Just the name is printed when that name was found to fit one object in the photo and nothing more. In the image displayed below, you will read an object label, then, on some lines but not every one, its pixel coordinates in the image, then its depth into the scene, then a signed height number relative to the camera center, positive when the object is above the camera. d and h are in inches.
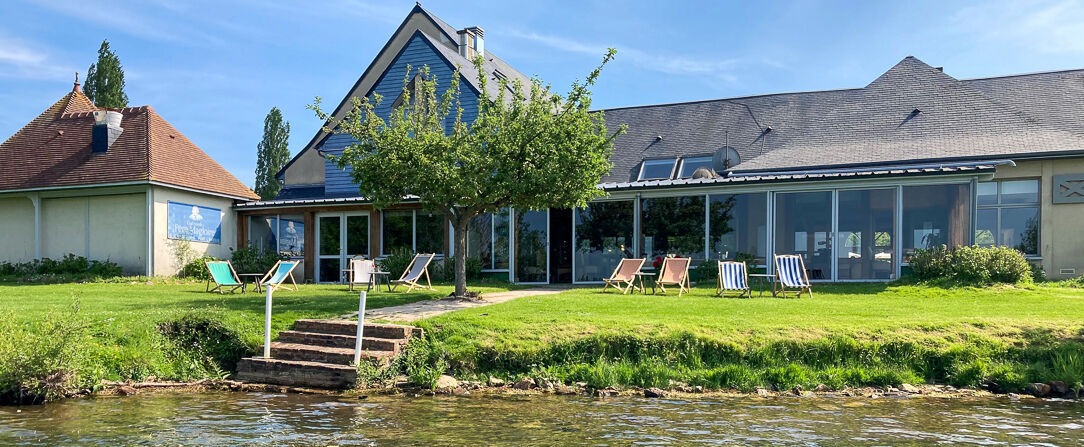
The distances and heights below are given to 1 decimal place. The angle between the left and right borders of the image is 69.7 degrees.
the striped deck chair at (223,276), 638.5 -38.5
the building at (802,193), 689.6 +37.7
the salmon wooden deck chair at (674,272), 625.9 -32.5
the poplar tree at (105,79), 1476.4 +286.5
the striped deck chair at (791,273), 591.3 -31.3
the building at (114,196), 840.3 +37.7
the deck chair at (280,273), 655.1 -36.5
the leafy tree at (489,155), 533.6 +52.9
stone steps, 398.3 -65.7
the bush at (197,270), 850.8 -44.2
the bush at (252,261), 874.1 -34.8
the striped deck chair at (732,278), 600.1 -35.7
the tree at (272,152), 1926.7 +195.6
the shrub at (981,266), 609.6 -25.9
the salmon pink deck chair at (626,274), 645.3 -35.7
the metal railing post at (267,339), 417.4 -58.5
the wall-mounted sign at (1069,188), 740.0 +43.8
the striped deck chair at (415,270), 650.2 -34.4
